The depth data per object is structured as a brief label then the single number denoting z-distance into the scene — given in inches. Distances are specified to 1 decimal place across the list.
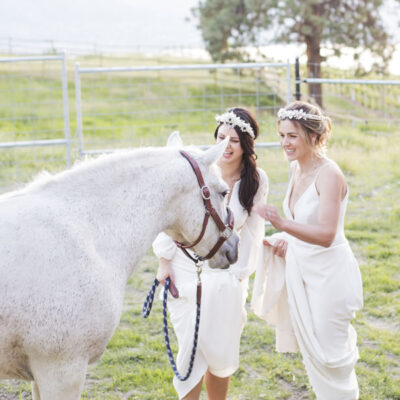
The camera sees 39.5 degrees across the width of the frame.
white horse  93.2
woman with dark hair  133.5
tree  618.8
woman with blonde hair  127.5
